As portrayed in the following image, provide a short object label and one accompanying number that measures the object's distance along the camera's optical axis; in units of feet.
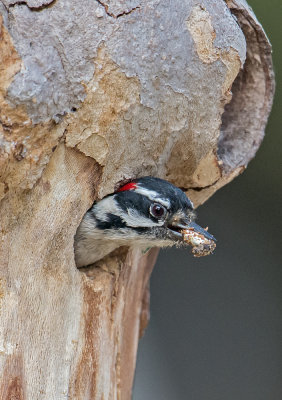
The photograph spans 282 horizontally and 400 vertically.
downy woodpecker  15.30
